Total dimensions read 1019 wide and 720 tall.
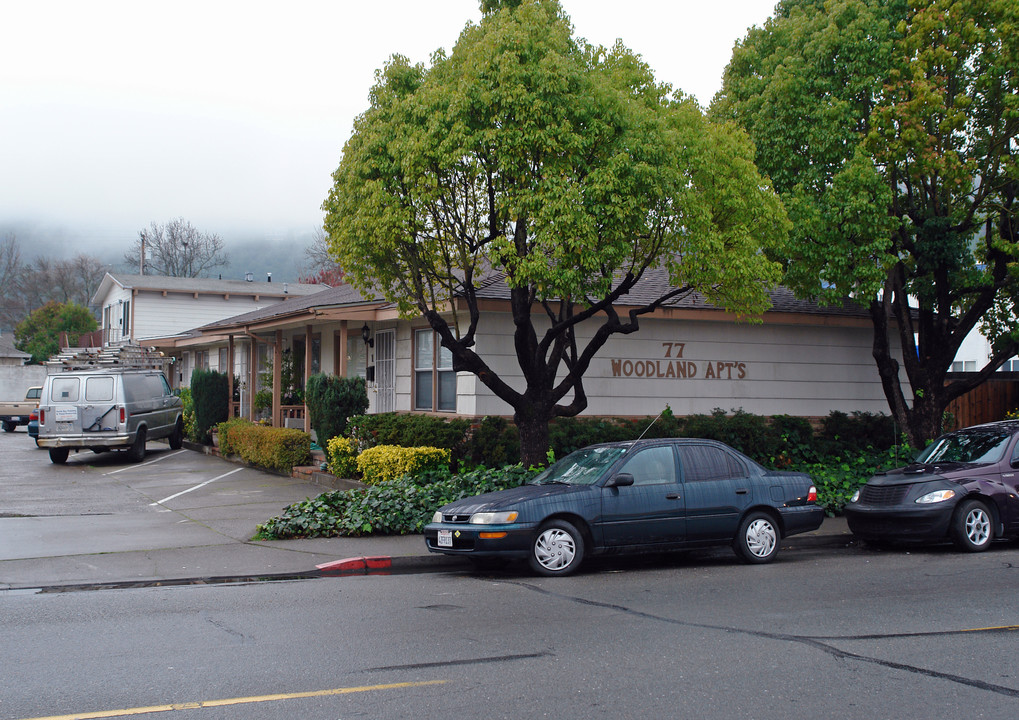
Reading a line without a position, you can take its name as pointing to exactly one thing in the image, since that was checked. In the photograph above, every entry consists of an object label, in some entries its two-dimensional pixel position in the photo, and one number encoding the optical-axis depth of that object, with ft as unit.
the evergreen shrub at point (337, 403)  54.13
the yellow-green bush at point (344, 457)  51.67
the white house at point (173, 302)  130.41
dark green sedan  30.27
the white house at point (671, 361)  53.47
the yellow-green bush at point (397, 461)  45.96
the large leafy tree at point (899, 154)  47.34
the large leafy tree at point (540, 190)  37.29
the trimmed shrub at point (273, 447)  59.00
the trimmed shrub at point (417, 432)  47.78
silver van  66.28
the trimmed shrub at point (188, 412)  83.56
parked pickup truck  109.09
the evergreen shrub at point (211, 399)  77.46
